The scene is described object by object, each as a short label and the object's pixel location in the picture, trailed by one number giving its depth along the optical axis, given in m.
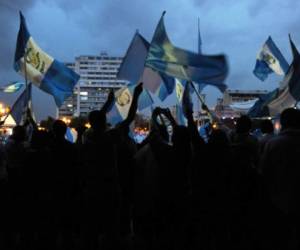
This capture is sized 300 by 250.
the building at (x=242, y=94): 125.44
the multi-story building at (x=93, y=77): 114.44
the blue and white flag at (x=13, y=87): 15.85
